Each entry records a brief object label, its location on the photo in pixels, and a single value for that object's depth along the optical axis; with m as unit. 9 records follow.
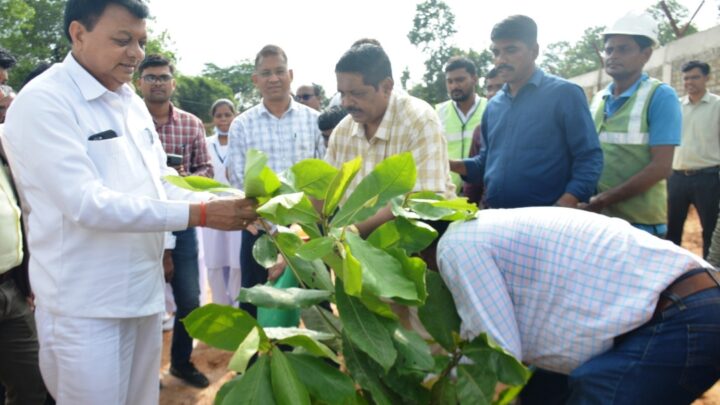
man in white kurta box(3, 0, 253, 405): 1.74
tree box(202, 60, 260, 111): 59.98
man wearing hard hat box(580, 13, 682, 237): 2.76
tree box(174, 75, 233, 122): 43.59
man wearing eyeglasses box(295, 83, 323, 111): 6.01
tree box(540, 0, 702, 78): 34.41
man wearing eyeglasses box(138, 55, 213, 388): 3.34
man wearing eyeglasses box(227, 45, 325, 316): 3.63
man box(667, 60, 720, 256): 4.23
